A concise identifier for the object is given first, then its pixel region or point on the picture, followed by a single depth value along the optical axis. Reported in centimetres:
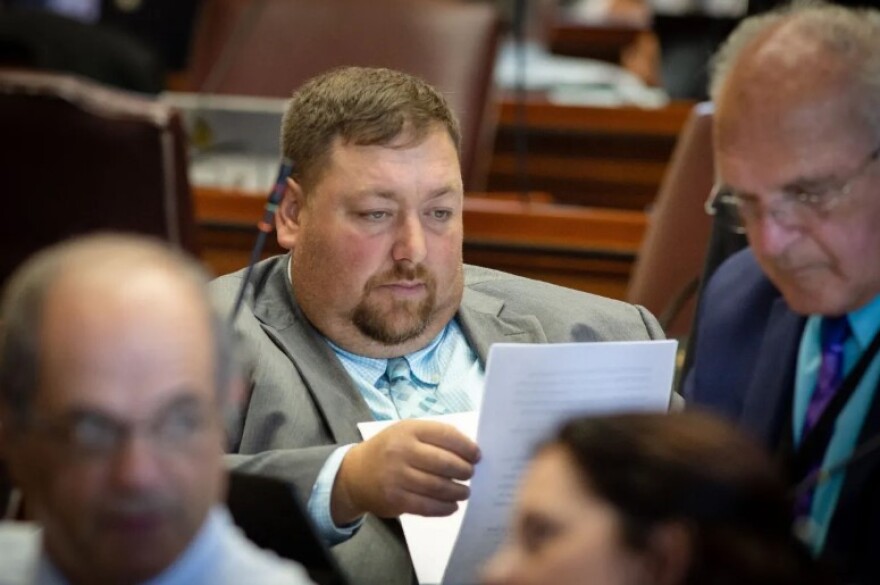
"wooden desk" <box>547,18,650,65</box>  1431
